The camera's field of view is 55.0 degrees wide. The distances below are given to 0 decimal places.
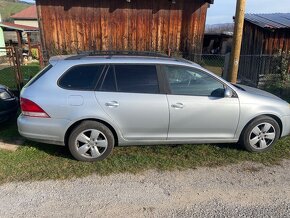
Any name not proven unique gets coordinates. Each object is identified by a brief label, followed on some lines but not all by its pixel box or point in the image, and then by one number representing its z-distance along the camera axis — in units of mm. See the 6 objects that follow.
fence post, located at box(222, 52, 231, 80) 10041
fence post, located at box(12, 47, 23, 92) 6664
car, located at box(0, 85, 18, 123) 5148
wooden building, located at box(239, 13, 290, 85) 10117
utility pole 5395
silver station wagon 3945
